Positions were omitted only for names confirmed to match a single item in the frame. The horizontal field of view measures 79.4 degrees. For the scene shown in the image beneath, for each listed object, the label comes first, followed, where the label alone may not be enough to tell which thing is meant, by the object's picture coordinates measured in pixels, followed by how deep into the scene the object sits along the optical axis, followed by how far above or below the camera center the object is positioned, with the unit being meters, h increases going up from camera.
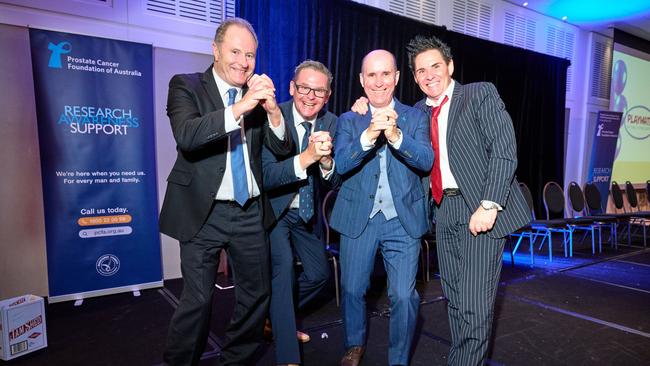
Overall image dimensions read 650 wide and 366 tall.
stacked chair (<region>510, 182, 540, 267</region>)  5.21 -1.07
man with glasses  2.15 -0.28
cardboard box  2.42 -1.14
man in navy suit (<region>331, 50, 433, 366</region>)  2.09 -0.32
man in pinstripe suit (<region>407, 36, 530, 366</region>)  1.83 -0.19
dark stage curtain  4.43 +1.32
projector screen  8.73 +1.04
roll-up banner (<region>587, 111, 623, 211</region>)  8.19 +0.10
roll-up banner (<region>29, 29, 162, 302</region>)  3.38 -0.13
